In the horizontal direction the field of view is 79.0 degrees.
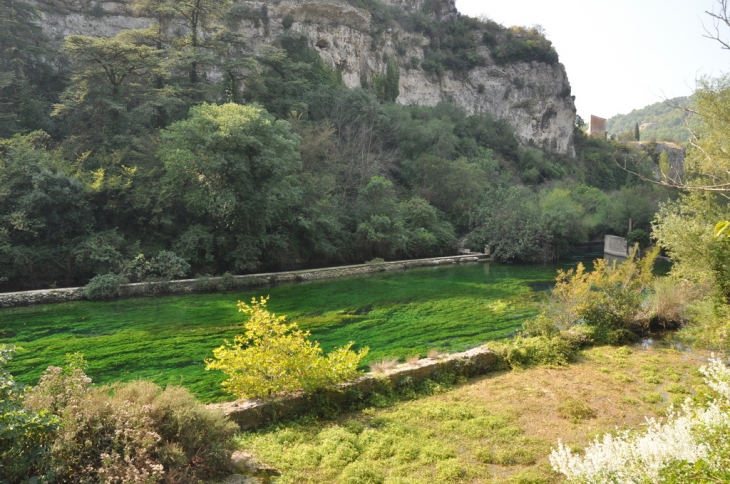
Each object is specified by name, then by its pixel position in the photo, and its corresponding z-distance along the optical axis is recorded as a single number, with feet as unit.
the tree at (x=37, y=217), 53.57
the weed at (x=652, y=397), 21.98
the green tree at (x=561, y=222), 93.81
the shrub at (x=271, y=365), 19.07
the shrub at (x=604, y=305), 33.47
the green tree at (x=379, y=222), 80.89
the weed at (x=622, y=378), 24.89
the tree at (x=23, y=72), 71.64
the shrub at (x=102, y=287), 52.13
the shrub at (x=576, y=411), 19.89
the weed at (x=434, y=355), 26.47
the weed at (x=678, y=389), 23.23
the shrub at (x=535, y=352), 27.55
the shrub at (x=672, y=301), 36.35
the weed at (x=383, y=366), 24.44
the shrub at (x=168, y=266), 57.98
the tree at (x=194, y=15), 82.11
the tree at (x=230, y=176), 61.82
